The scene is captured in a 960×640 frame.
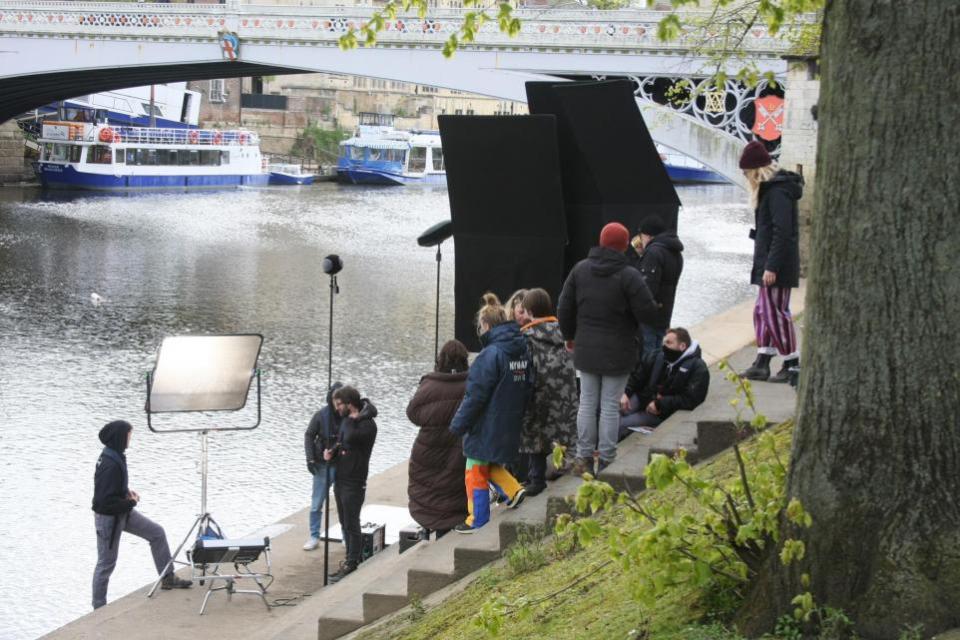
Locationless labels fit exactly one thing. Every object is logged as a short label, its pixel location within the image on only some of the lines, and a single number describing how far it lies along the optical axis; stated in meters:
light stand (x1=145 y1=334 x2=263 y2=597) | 17.92
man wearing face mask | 15.92
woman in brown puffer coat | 15.48
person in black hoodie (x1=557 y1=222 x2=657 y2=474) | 14.34
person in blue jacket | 14.23
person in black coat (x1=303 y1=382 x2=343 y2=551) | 18.17
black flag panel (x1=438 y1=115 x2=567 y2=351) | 19.59
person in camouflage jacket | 14.80
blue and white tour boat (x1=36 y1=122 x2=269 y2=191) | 103.00
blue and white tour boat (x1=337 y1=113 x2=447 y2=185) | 131.50
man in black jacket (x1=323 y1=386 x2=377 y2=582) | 17.62
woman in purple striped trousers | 15.91
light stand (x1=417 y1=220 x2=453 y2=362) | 23.37
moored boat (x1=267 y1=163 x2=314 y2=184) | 122.87
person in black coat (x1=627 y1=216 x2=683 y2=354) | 17.84
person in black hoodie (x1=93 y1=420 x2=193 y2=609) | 17.08
